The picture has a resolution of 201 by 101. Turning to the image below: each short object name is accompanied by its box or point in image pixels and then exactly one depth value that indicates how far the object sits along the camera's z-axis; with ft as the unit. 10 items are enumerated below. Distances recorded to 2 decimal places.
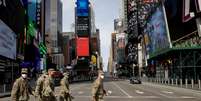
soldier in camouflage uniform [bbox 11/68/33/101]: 27.32
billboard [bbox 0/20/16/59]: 114.17
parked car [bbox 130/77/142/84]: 172.01
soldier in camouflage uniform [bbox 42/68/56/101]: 28.16
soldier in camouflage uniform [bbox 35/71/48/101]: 28.24
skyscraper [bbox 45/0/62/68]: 331.63
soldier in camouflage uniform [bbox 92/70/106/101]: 33.85
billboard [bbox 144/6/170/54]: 161.00
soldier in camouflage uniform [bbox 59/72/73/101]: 36.27
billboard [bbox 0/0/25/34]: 121.01
